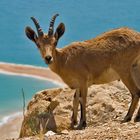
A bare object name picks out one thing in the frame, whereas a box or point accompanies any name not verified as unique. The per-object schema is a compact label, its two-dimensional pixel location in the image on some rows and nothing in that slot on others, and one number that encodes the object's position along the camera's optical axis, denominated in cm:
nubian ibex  1989
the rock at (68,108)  2108
